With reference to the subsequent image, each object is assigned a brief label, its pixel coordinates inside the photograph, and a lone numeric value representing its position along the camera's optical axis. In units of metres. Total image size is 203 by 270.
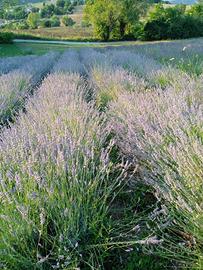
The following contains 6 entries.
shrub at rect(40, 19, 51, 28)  68.52
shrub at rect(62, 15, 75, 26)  71.38
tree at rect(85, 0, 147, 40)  42.75
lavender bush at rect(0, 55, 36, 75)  10.64
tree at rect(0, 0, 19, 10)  37.50
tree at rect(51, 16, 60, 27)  69.75
